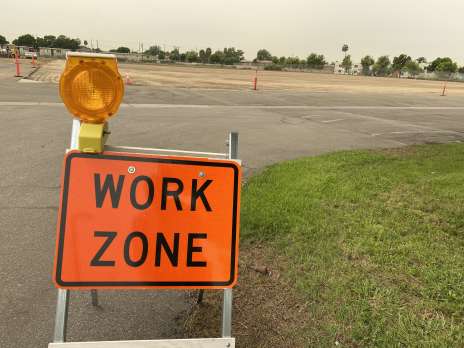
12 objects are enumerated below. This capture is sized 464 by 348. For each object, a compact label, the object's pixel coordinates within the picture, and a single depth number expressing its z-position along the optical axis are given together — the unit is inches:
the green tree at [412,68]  3857.3
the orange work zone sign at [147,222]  70.4
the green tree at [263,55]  5438.0
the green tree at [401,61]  4840.1
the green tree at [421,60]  5202.8
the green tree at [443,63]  4544.8
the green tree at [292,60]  4898.9
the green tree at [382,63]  4689.7
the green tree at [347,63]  4546.0
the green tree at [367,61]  4859.3
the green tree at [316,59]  4697.8
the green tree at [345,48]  5378.9
